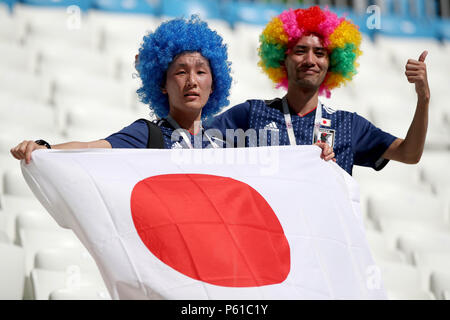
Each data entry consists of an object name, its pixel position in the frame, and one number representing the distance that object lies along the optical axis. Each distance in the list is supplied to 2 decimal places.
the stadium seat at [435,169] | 8.12
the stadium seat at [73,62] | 8.70
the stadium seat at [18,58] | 8.70
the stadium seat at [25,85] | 8.05
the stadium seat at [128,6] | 11.06
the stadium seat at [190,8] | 11.11
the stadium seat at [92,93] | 7.91
